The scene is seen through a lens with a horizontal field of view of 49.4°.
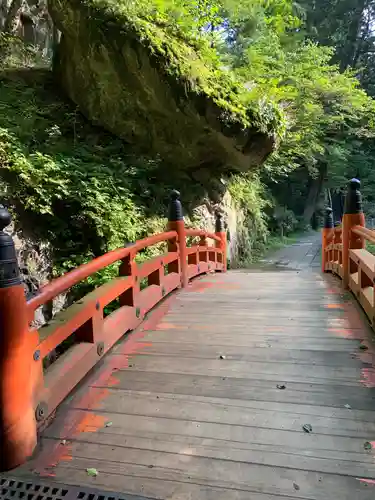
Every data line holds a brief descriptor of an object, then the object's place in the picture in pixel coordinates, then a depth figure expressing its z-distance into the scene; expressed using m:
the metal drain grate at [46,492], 1.84
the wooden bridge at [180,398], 1.92
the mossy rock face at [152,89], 7.14
